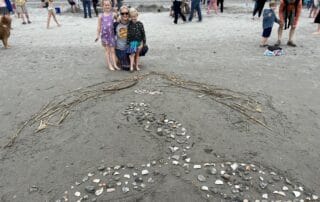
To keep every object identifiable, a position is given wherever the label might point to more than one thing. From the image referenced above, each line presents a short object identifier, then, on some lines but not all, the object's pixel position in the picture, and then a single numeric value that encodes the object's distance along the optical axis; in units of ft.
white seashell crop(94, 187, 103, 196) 10.77
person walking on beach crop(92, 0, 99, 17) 54.62
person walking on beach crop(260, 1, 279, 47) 28.11
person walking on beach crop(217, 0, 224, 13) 56.79
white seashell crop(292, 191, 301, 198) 10.62
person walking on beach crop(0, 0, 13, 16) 35.93
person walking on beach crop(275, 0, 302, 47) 27.84
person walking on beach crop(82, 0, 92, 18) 53.12
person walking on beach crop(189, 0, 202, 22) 46.29
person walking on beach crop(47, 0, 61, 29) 42.84
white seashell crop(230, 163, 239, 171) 11.83
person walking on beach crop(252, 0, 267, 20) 47.64
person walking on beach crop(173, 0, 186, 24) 44.57
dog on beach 30.72
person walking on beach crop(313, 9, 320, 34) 35.30
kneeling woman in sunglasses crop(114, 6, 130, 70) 21.16
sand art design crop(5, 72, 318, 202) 10.72
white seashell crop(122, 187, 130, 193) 10.85
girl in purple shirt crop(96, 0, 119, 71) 21.61
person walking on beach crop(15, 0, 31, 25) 47.21
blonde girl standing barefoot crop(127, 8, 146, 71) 21.09
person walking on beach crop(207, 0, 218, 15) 56.00
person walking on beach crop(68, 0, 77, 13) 61.73
